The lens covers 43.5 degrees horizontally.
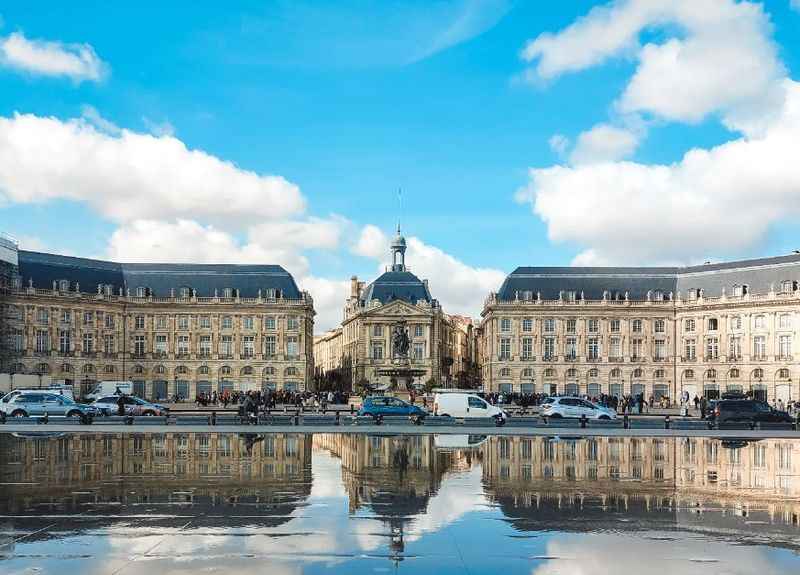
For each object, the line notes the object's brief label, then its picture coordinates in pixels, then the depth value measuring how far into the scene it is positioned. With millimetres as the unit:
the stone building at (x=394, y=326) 146500
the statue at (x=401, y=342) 82606
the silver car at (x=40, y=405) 55594
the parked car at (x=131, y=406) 63438
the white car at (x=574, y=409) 58719
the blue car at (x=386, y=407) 56719
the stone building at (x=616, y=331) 124000
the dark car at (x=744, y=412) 55188
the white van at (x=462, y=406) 55188
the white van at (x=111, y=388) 95125
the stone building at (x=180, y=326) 123812
